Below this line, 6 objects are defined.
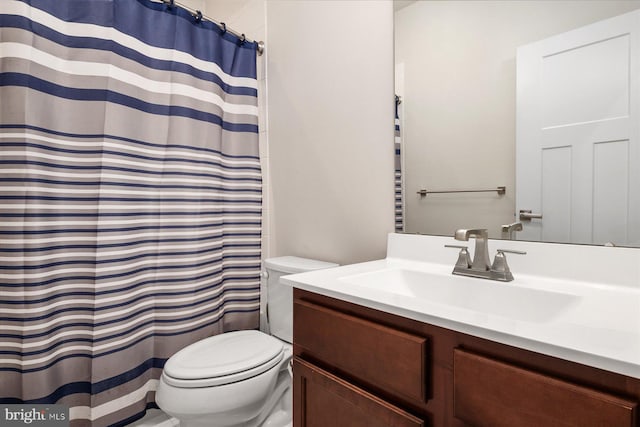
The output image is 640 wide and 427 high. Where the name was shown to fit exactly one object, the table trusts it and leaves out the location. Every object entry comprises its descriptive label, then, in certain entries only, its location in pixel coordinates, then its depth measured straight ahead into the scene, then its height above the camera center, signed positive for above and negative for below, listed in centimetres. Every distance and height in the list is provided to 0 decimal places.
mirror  104 +39
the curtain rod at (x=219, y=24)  144 +90
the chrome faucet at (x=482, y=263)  92 -16
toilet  110 -59
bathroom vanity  48 -26
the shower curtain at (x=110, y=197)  112 +5
